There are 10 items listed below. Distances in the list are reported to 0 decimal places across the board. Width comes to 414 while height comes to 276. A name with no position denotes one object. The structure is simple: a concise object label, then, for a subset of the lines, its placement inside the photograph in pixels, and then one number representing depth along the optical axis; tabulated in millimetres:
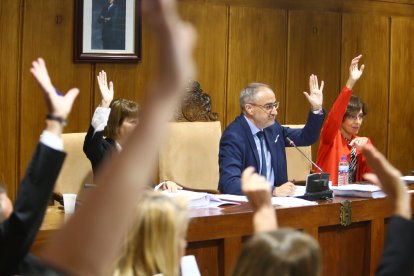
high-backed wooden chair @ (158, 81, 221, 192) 7002
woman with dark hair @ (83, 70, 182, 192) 5974
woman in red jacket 6834
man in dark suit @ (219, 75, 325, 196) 6346
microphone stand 5614
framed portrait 7554
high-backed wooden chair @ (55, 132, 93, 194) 6410
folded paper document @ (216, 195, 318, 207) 5333
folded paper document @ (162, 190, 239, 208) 5144
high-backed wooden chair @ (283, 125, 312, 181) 7670
